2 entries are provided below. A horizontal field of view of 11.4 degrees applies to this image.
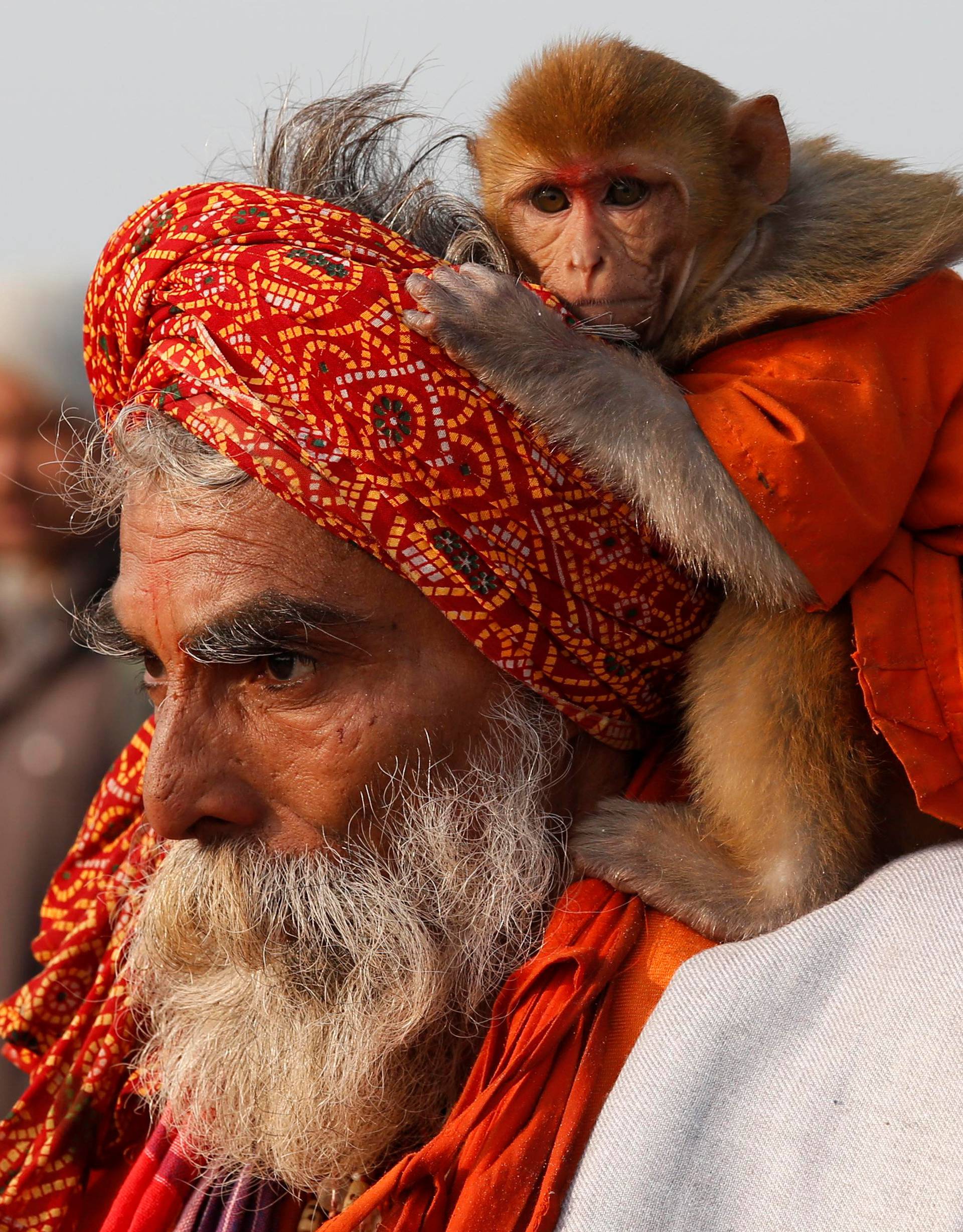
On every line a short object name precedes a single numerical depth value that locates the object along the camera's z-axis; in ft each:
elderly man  4.83
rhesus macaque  4.85
